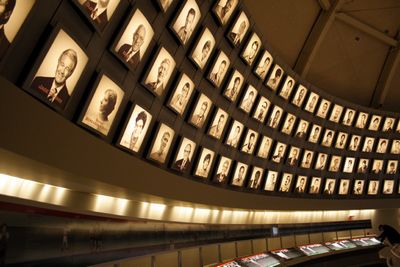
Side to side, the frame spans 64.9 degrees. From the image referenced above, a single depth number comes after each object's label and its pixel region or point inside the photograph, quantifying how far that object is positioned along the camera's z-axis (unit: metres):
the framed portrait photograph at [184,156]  5.72
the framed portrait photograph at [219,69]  6.55
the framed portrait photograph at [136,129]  4.33
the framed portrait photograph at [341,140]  12.29
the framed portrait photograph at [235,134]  7.61
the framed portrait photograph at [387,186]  13.85
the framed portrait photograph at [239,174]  7.97
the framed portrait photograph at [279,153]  9.72
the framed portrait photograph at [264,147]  9.05
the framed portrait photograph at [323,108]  11.49
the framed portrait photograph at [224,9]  6.28
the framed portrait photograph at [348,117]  12.41
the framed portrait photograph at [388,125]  13.62
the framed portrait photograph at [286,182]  10.15
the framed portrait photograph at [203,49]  5.82
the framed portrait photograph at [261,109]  8.71
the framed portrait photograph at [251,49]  7.71
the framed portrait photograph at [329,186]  11.96
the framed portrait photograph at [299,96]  10.48
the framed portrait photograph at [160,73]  4.74
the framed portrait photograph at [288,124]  10.13
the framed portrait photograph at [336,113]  11.96
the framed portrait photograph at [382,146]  13.60
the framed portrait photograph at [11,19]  2.46
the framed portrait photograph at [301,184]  10.77
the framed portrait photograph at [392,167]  13.88
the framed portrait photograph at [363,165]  13.17
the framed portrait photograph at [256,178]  8.73
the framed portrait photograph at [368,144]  13.22
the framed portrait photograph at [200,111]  6.14
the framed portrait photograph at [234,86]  7.27
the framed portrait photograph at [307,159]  11.05
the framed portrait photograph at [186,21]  5.16
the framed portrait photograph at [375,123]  13.26
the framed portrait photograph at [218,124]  6.86
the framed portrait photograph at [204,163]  6.50
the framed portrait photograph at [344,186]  12.56
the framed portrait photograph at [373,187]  13.48
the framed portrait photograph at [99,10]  3.37
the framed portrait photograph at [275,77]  9.16
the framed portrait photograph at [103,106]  3.64
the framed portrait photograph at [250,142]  8.32
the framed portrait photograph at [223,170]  7.25
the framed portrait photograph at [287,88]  9.89
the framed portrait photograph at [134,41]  4.02
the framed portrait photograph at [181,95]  5.42
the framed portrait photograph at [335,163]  12.15
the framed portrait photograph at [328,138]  11.77
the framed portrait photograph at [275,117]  9.42
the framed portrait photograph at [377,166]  13.59
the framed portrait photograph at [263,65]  8.46
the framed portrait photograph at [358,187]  13.04
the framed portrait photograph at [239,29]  6.96
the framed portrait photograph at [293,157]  10.45
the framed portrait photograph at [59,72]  2.90
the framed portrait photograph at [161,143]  5.04
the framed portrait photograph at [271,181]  9.41
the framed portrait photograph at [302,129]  10.70
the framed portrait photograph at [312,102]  10.98
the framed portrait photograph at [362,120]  12.86
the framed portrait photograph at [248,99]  8.02
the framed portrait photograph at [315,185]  11.36
